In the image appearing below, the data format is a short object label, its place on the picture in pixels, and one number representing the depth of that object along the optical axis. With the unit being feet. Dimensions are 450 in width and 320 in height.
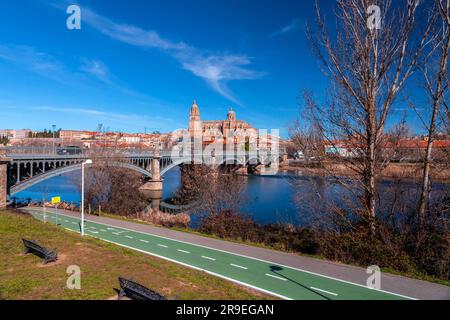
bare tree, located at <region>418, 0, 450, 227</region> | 39.37
